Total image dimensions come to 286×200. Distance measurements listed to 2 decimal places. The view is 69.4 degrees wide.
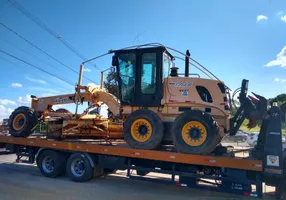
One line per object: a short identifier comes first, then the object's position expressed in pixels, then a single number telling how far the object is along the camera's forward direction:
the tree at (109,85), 17.87
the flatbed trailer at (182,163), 4.61
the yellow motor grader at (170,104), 5.17
